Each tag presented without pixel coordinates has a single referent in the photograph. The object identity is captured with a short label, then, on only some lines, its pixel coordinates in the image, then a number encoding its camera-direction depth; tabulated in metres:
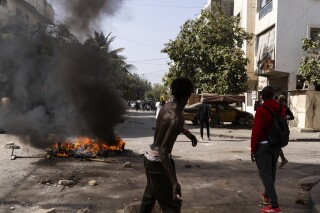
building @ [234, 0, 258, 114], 20.72
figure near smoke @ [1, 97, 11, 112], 7.87
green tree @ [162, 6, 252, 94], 16.86
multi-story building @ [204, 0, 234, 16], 29.09
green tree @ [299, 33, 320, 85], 13.43
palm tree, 8.08
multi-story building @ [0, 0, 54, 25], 8.73
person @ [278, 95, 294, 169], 4.97
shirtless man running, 2.40
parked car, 16.55
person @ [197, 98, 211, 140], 10.80
